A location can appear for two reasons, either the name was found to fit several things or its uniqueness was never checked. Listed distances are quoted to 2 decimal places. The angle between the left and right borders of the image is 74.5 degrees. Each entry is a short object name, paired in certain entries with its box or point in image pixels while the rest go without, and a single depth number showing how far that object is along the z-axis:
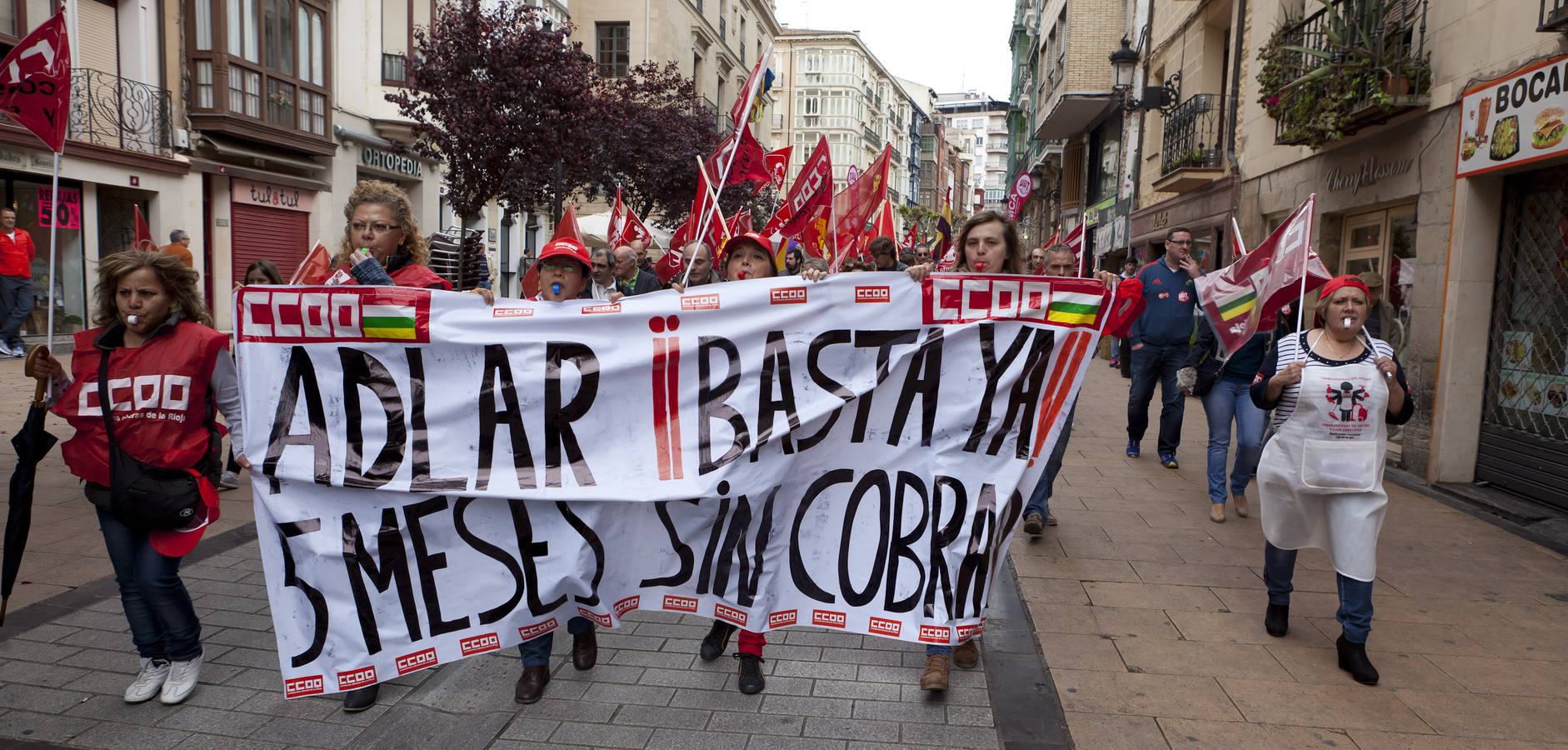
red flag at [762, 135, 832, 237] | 10.02
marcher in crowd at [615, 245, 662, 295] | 8.88
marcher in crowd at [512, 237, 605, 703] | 3.80
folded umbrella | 3.76
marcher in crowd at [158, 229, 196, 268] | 9.86
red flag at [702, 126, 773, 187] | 7.62
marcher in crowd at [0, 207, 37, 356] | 12.50
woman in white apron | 4.13
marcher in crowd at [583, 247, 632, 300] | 7.71
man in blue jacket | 8.41
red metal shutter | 19.16
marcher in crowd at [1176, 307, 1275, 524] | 6.90
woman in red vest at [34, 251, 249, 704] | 3.59
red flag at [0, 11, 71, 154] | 4.86
